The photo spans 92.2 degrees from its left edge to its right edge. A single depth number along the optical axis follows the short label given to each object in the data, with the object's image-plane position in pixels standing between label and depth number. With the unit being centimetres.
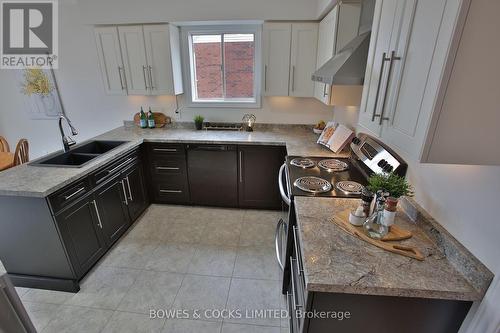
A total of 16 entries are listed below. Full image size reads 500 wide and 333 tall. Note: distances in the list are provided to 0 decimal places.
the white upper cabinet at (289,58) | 262
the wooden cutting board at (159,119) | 335
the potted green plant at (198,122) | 318
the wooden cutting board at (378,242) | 108
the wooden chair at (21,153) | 278
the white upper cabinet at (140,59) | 278
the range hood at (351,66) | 162
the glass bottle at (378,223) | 119
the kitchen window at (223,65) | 301
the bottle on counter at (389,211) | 116
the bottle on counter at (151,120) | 324
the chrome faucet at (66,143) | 232
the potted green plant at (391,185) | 117
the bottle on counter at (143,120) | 326
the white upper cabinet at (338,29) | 199
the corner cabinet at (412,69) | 79
